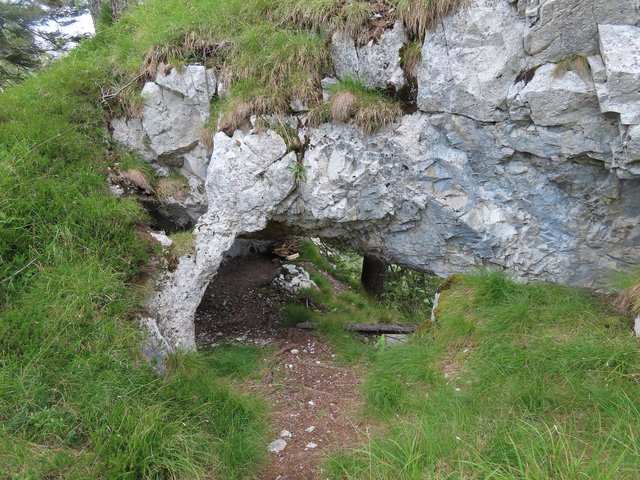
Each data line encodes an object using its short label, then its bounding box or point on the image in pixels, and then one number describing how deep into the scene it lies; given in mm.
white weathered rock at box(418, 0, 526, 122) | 4621
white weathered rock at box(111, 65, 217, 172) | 6156
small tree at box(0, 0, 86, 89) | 9875
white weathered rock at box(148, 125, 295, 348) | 5418
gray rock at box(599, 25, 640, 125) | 3910
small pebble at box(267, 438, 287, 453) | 3961
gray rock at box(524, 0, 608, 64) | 4117
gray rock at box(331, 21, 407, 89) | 5316
